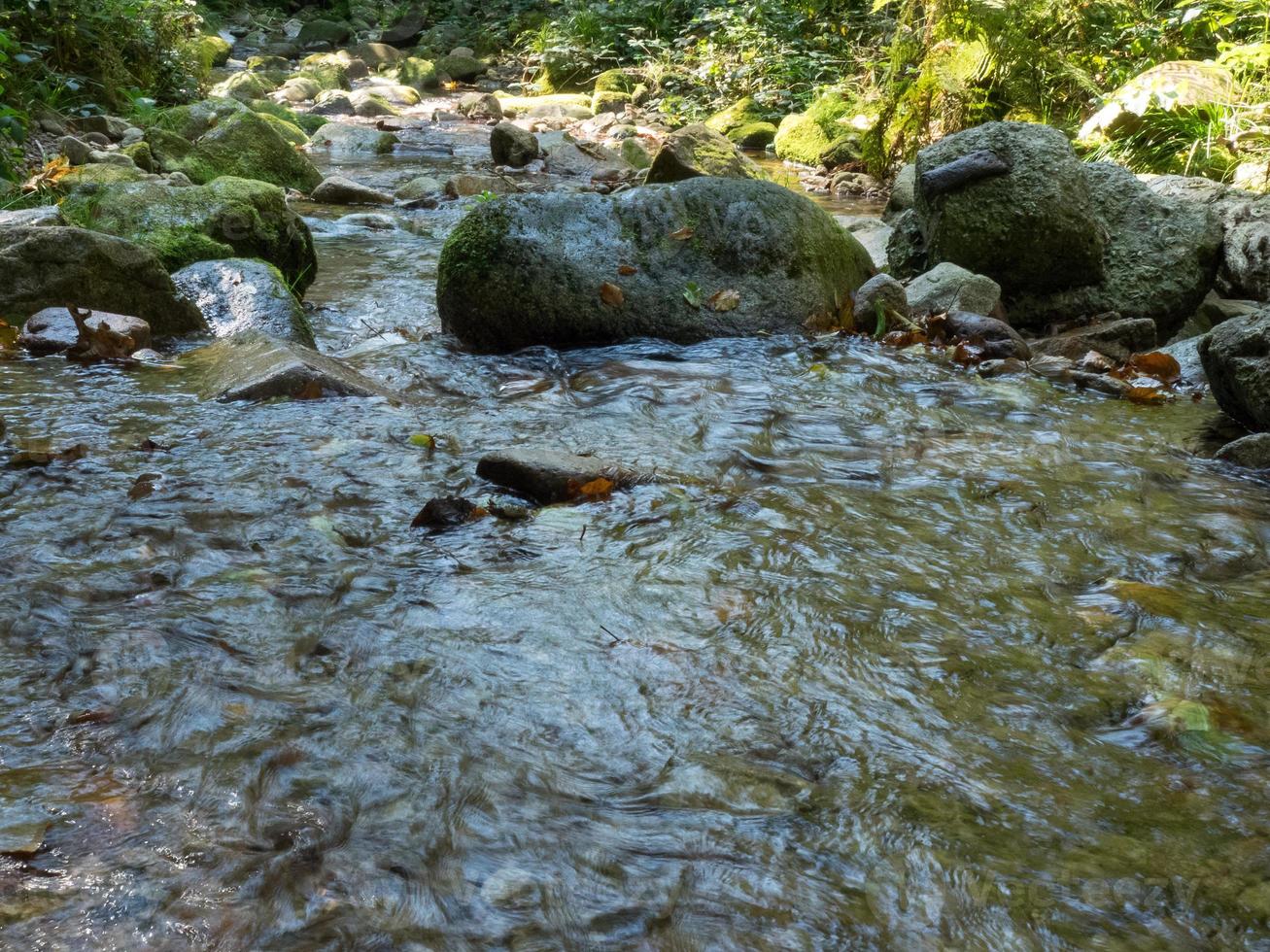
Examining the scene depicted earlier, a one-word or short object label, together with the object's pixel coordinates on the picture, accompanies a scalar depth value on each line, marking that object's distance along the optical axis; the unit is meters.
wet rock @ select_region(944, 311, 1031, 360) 5.24
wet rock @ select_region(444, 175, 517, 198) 10.14
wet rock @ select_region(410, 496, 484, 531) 3.03
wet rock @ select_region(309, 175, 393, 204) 9.66
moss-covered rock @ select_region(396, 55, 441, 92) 21.11
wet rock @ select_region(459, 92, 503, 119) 17.27
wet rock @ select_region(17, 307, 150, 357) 4.49
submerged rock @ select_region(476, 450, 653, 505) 3.25
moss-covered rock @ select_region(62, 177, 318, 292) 5.54
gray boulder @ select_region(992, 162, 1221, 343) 5.77
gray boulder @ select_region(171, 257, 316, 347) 4.96
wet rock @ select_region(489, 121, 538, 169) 12.09
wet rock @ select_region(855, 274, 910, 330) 5.56
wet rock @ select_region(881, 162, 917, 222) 8.23
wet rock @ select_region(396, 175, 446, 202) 10.02
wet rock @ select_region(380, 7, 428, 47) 24.70
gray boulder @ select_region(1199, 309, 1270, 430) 3.89
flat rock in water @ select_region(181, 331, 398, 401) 4.04
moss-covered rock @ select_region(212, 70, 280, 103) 15.88
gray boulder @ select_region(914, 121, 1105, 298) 5.75
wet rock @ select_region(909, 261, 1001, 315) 5.64
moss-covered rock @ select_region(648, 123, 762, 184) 8.45
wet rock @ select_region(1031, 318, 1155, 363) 5.23
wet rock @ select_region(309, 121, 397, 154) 13.66
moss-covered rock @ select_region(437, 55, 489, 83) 21.34
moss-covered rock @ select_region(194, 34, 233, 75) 13.88
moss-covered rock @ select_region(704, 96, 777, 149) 13.76
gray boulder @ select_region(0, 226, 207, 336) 4.70
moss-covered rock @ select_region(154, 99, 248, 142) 10.21
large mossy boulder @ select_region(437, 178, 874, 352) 5.10
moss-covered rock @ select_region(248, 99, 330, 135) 13.92
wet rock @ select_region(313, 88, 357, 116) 17.42
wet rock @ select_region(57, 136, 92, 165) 8.24
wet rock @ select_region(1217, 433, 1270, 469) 3.72
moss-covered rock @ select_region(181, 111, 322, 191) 8.90
